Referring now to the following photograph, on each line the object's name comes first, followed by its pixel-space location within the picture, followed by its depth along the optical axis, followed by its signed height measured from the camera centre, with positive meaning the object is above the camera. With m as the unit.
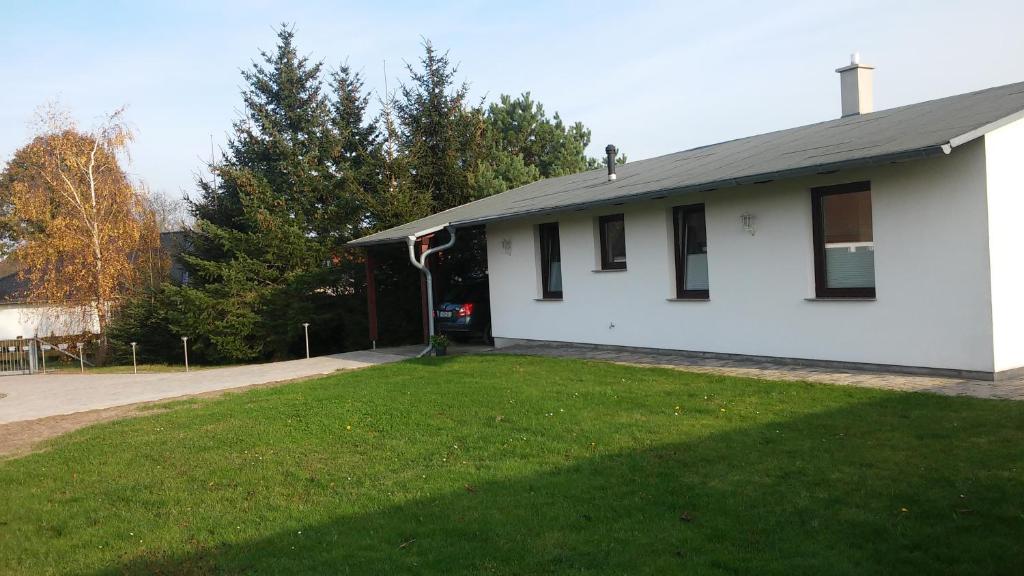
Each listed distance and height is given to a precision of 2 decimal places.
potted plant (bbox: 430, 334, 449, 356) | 15.61 -1.48
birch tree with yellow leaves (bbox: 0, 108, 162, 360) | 24.64 +2.16
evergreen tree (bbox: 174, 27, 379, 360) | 21.06 +0.89
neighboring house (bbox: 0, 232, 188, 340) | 25.33 -0.74
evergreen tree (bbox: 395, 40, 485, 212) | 23.14 +4.09
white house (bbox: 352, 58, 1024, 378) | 8.66 +0.06
